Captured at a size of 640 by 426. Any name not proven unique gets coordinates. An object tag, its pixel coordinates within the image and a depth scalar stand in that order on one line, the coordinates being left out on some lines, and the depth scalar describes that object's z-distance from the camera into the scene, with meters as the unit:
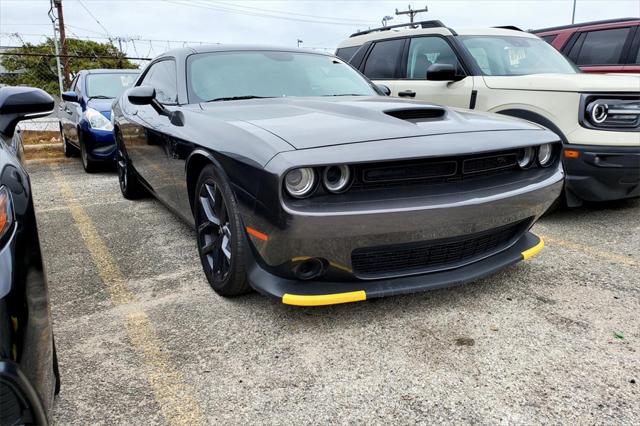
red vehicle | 6.01
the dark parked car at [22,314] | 1.25
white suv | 3.83
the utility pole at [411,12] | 35.94
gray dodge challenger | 2.13
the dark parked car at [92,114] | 6.52
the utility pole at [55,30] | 15.20
